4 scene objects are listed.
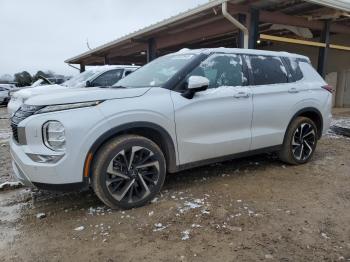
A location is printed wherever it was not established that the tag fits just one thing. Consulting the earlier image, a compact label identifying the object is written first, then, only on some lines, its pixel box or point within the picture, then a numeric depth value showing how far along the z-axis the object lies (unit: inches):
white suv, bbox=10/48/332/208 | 122.6
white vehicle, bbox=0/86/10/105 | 857.5
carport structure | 318.0
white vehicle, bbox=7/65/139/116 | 310.1
